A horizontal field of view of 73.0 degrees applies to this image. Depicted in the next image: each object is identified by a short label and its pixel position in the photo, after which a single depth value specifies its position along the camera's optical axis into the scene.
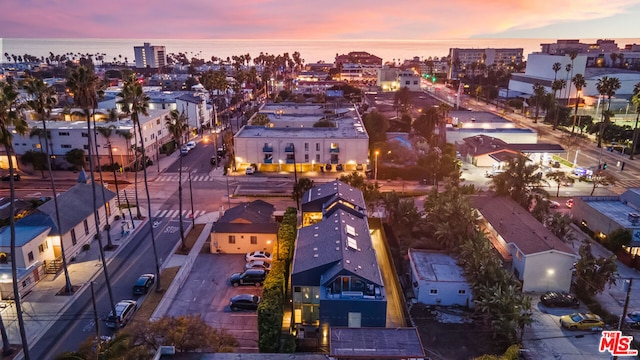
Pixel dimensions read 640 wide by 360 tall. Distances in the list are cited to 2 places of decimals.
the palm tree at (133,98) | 34.84
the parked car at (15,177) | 62.02
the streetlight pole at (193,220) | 47.91
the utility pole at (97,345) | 21.20
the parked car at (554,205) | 52.50
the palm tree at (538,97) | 107.09
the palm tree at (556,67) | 114.88
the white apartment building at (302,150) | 66.50
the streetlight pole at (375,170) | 62.28
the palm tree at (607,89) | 83.31
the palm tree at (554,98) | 101.00
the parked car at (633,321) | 30.86
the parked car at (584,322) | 30.08
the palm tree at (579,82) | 97.00
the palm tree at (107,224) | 42.27
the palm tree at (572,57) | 116.94
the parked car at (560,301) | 33.16
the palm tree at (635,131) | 69.75
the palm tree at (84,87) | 30.72
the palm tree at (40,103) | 31.16
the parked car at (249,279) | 36.03
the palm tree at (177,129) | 42.34
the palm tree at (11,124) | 24.05
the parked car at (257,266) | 37.84
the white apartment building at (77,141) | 65.81
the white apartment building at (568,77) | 124.19
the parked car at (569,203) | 53.08
